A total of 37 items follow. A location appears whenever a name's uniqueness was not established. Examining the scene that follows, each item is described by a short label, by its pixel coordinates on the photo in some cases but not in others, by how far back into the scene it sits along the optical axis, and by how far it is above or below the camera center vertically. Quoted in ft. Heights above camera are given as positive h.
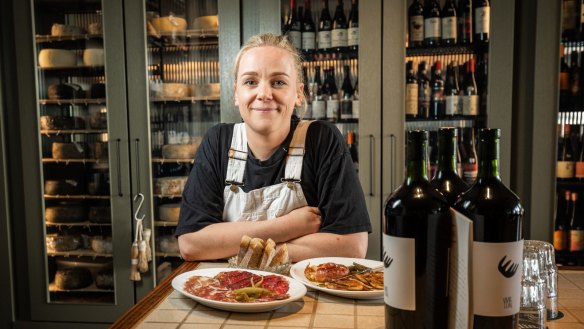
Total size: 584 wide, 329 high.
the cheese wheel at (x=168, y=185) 9.55 -1.25
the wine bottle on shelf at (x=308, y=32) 9.32 +1.93
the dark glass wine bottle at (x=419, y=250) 2.31 -0.66
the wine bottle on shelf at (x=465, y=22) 8.95 +1.99
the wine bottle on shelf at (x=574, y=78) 8.66 +0.82
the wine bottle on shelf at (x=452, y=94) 9.01 +0.61
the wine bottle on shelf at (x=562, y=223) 8.75 -2.06
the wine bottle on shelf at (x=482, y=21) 8.68 +1.95
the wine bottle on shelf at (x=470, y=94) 8.89 +0.58
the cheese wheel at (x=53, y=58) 9.62 +1.50
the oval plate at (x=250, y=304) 3.08 -1.23
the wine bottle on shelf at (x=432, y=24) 8.88 +1.95
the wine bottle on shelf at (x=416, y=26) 8.93 +1.92
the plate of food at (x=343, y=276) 3.38 -1.25
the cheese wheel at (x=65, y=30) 9.71 +2.12
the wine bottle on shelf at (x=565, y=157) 8.54 -0.72
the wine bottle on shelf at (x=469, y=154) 9.02 -0.66
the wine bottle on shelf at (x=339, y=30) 9.12 +1.90
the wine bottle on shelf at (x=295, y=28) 9.29 +2.03
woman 5.21 -0.63
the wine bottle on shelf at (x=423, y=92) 9.20 +0.64
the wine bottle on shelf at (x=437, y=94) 9.21 +0.60
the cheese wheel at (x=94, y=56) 9.55 +1.52
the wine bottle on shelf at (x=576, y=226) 8.66 -2.11
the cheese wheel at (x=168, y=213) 9.69 -1.85
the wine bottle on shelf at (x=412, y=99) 8.95 +0.48
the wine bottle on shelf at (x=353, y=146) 9.37 -0.46
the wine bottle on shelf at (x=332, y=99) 9.32 +0.54
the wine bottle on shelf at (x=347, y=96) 9.26 +0.60
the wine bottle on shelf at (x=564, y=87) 8.66 +0.66
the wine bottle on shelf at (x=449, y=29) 8.88 +1.84
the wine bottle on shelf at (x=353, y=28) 9.06 +1.93
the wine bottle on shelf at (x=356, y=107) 9.12 +0.35
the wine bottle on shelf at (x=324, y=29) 9.27 +2.02
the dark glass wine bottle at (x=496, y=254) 2.22 -0.65
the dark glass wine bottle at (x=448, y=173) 2.47 -0.31
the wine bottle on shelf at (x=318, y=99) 9.41 +0.55
